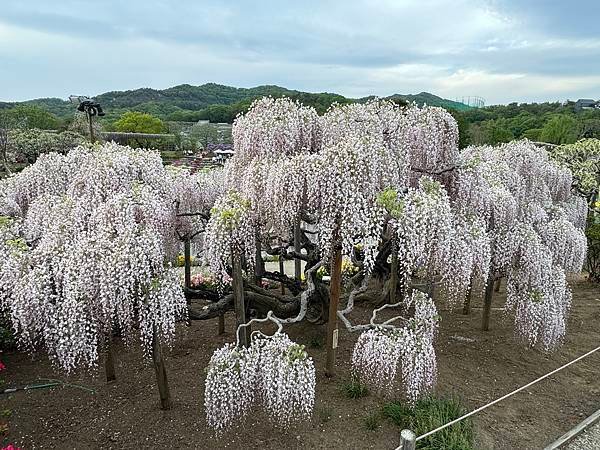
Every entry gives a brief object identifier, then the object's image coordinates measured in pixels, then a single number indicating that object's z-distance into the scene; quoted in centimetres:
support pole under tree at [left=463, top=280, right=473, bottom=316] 781
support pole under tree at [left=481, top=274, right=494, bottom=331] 686
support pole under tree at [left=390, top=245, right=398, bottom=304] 715
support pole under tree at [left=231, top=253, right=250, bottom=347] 479
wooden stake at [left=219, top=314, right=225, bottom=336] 648
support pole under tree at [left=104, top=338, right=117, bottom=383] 528
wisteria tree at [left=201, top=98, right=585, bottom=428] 440
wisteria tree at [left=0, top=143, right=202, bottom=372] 380
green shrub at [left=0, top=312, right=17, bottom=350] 568
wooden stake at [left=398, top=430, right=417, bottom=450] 283
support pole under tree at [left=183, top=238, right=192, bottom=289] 695
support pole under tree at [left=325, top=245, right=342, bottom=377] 504
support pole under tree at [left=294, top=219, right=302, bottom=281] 626
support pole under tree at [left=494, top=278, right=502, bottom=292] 908
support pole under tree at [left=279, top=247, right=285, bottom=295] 754
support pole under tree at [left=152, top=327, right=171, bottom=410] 439
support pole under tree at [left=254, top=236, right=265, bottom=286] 676
